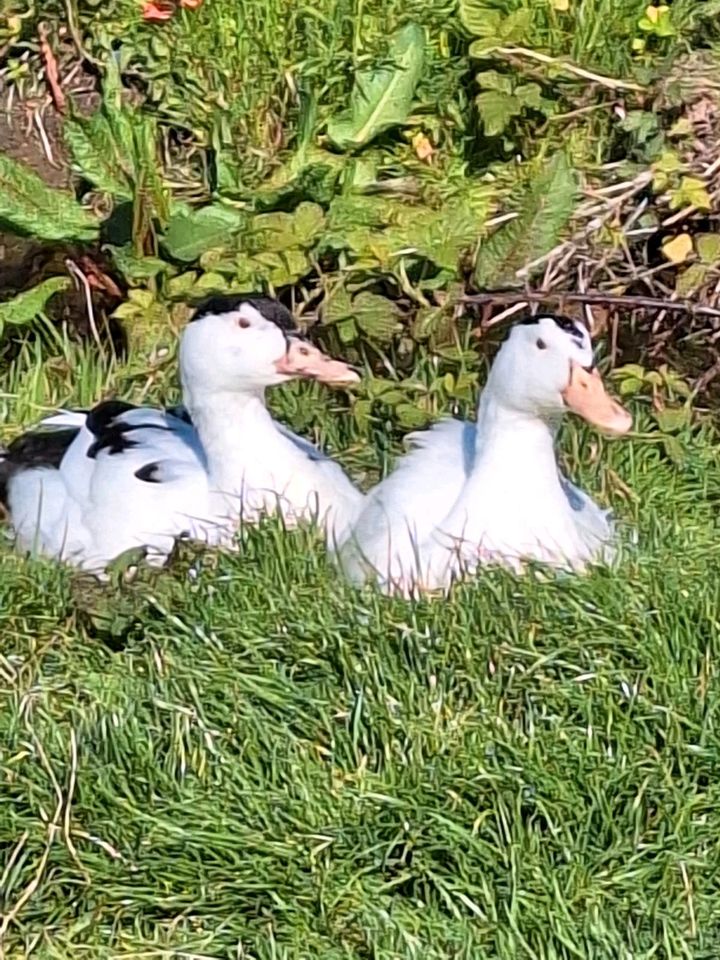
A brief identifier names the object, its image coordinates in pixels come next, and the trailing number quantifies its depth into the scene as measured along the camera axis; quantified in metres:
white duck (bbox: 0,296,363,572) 4.11
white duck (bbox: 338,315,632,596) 3.83
